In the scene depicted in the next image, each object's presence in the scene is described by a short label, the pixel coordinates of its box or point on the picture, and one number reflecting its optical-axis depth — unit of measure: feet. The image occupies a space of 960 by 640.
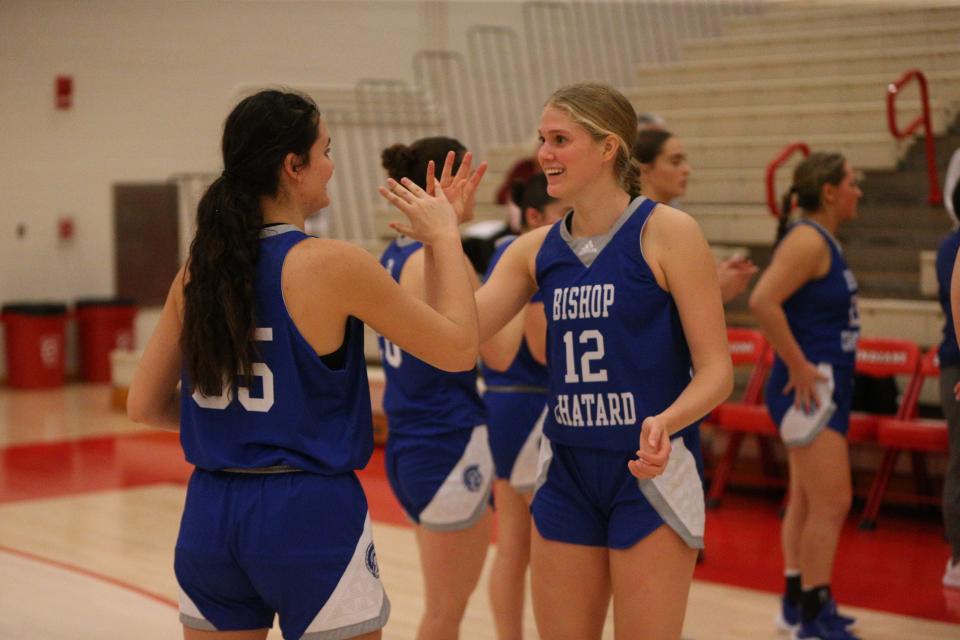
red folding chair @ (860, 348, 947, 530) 41.03
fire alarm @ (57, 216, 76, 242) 80.69
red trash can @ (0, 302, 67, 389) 77.05
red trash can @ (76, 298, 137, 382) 80.07
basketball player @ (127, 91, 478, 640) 15.24
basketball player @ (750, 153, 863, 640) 30.55
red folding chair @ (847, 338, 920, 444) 42.60
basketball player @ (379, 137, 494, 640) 23.39
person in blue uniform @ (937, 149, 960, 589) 28.68
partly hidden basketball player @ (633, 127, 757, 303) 29.04
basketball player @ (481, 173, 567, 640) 27.99
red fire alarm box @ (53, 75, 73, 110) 79.87
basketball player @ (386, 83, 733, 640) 17.56
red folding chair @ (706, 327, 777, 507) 44.93
